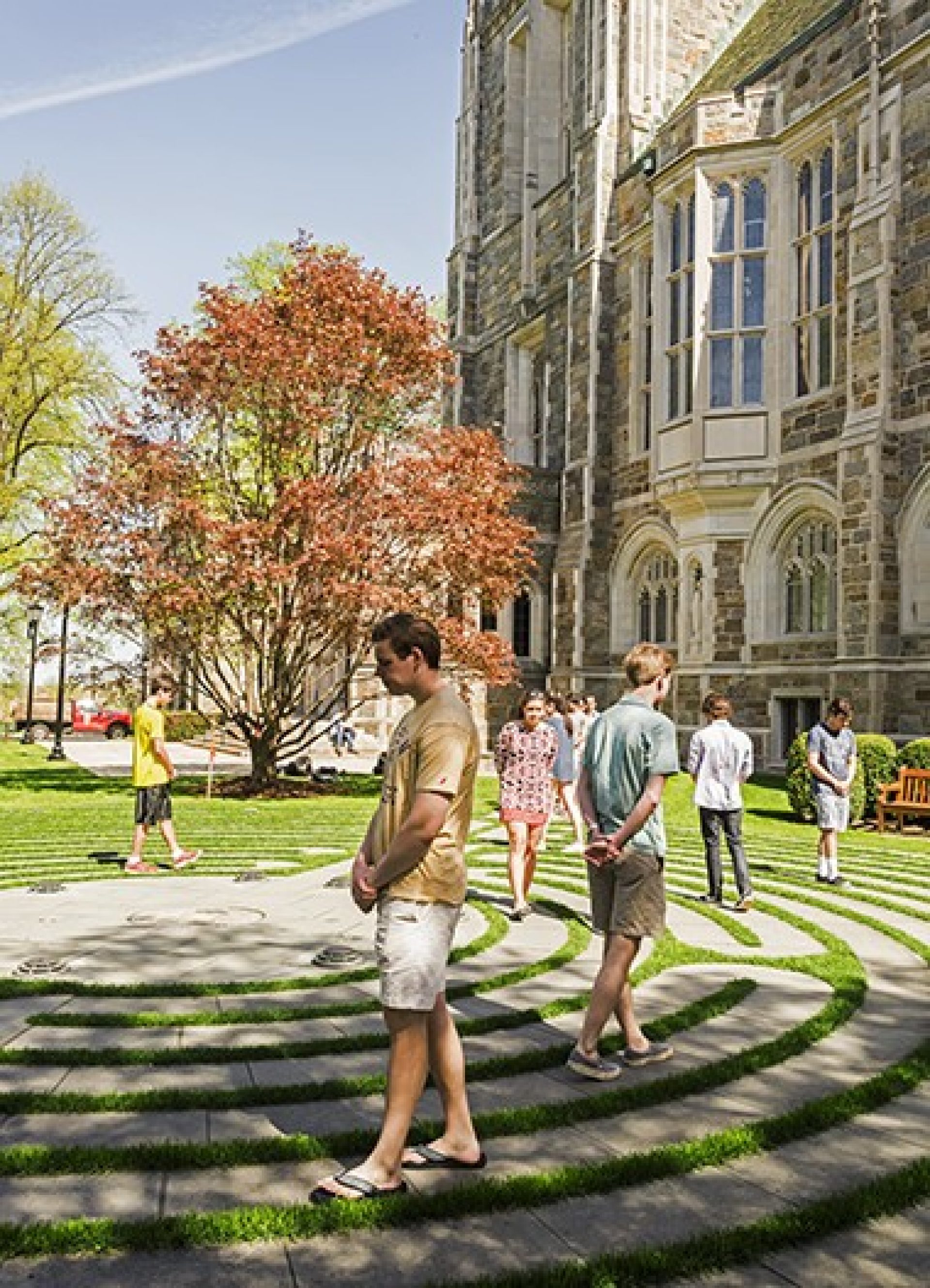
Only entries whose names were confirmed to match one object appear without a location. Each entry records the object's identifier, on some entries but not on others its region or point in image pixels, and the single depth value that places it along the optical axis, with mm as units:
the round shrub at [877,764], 15539
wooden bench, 14898
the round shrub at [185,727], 40688
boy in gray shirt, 9969
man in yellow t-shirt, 10062
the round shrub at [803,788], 15203
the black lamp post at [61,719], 27094
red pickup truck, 43906
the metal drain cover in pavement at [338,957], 6570
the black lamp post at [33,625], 28062
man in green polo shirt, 4742
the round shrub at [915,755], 15352
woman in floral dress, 8297
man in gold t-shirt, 3496
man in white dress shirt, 8914
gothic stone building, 18391
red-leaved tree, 17234
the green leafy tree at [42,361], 28734
